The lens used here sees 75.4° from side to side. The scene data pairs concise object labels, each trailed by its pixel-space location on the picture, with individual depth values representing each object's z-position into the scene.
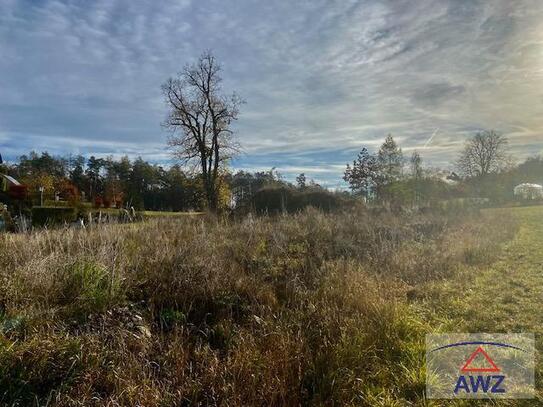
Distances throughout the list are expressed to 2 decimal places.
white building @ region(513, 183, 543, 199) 42.47
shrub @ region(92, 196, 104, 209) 30.74
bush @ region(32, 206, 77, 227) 18.73
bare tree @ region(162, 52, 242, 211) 25.81
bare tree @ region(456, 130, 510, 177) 50.16
